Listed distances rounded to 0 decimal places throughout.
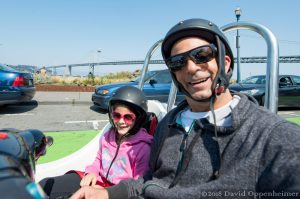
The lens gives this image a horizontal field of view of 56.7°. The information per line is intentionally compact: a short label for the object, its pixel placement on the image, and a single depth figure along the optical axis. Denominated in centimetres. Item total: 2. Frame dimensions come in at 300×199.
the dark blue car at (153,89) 846
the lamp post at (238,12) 1152
